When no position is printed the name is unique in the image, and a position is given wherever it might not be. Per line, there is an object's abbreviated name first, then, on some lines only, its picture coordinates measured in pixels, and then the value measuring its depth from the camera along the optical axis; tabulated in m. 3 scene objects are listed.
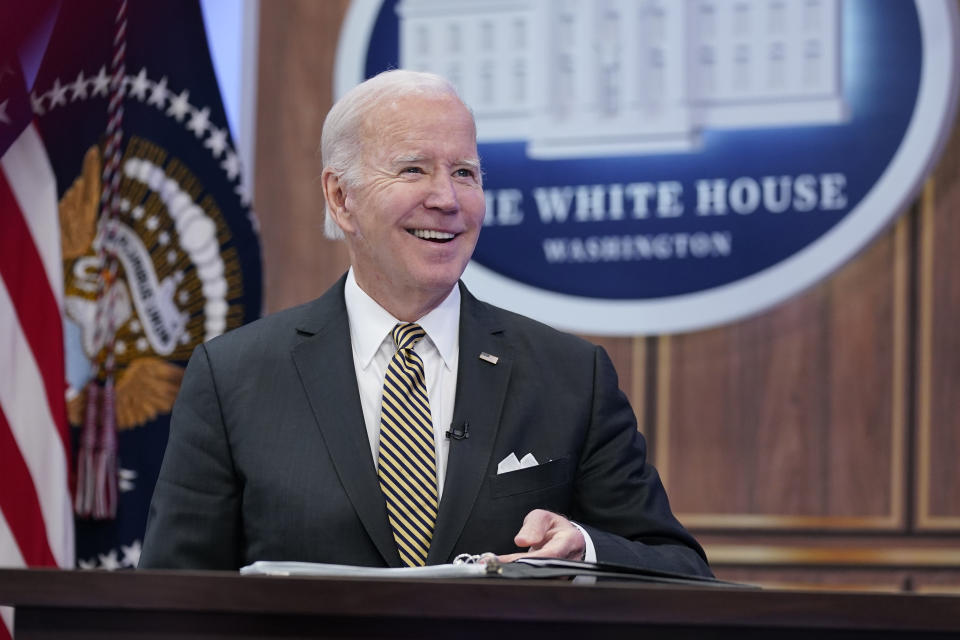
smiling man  3.64
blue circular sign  6.38
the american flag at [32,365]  5.60
